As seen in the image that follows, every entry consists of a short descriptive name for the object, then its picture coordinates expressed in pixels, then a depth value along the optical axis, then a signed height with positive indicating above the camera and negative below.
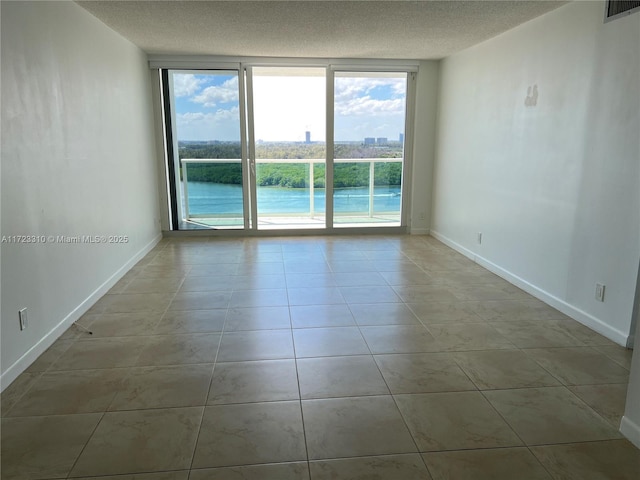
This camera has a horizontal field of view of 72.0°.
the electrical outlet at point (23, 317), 2.46 -0.91
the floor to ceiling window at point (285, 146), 5.80 +0.09
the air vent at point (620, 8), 2.63 +0.87
